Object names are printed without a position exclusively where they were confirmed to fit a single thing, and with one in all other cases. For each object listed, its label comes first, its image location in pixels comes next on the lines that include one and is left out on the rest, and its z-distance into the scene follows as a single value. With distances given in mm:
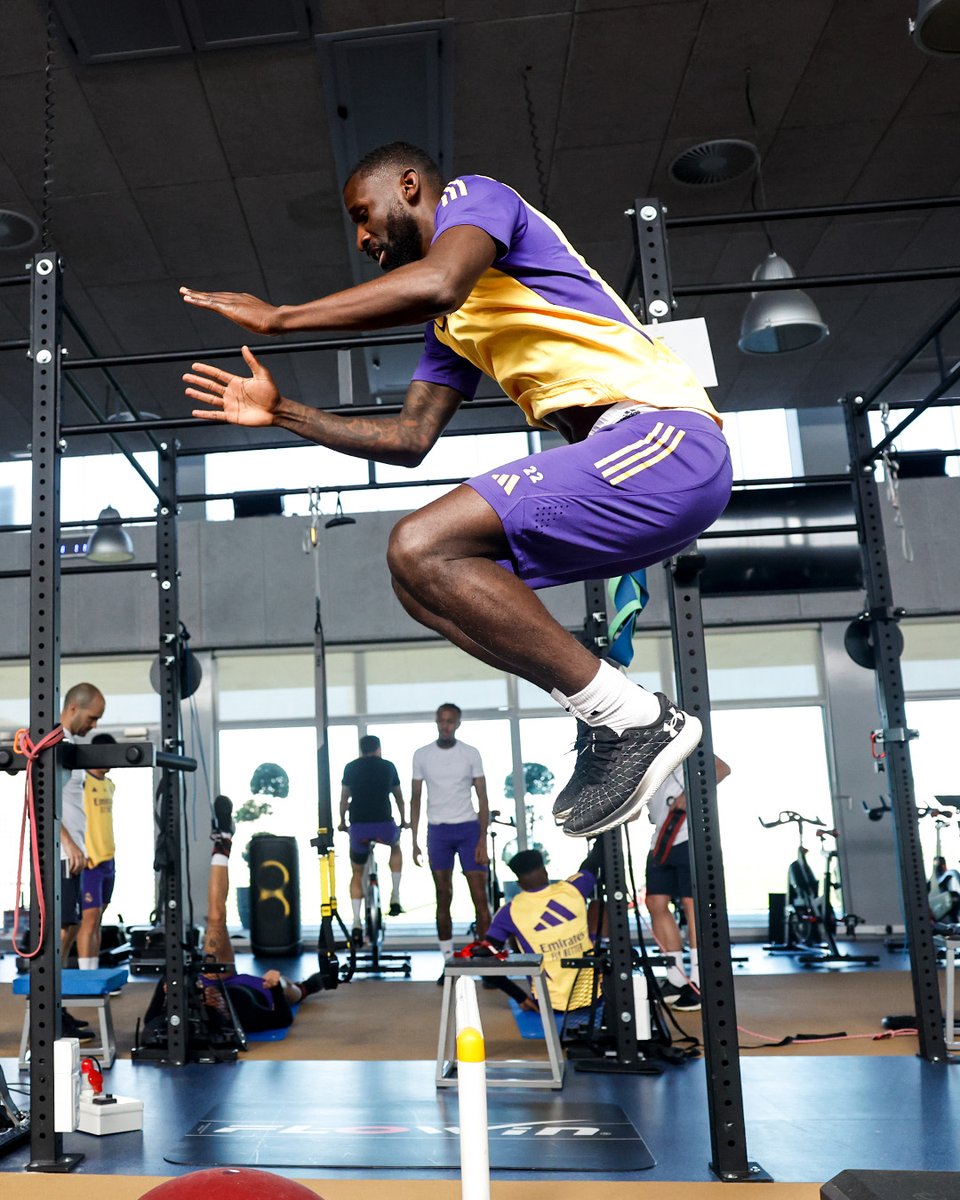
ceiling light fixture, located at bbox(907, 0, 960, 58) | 3455
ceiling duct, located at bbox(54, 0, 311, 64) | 4309
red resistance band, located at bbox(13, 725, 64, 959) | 2574
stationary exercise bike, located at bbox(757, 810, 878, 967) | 7391
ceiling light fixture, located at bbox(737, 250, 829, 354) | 5180
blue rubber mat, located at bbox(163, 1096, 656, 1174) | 2713
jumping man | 1507
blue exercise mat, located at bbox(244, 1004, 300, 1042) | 4648
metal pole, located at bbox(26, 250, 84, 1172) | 2549
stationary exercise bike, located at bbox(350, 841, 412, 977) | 6852
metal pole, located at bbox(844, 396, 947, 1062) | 3791
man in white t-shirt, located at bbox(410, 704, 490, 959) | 6680
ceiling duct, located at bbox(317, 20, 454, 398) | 4531
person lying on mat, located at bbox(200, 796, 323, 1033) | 4632
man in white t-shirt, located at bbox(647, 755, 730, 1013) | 5215
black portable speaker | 8023
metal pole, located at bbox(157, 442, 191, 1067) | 4129
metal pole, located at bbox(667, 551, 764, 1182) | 2391
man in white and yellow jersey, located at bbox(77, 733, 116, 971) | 5355
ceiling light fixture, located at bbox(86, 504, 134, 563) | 7297
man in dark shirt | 7199
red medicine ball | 1321
